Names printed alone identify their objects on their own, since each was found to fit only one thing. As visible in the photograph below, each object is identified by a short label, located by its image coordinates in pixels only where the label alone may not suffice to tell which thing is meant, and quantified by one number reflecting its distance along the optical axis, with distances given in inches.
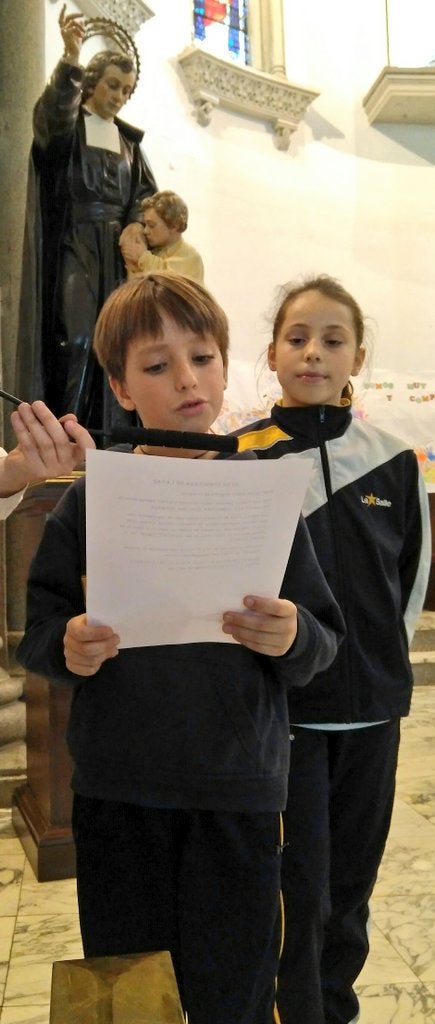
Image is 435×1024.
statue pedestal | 71.4
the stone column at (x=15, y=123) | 127.2
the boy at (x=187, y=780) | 30.4
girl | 39.6
